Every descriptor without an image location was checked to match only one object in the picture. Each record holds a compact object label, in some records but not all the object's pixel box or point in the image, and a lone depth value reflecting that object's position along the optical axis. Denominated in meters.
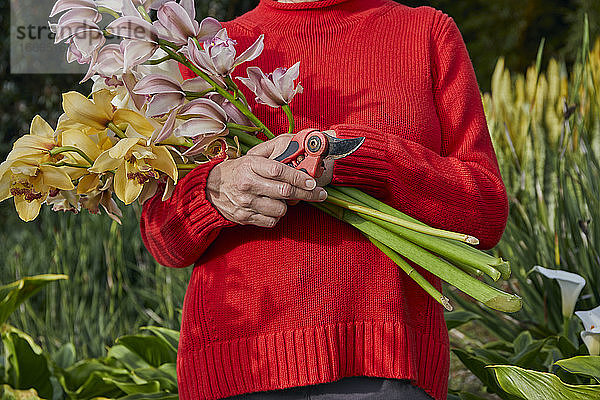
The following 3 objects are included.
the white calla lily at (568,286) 1.92
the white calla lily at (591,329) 1.75
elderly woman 1.16
